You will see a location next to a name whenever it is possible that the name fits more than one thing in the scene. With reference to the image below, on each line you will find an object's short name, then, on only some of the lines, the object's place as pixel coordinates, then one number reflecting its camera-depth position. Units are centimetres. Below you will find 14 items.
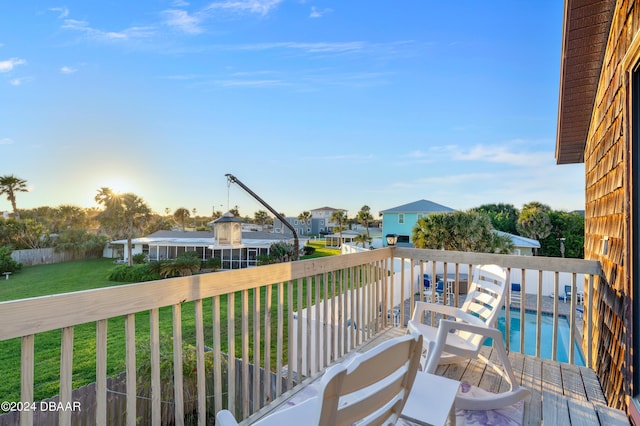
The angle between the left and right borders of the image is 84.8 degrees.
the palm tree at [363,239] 2803
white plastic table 137
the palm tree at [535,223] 2192
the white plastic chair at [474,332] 224
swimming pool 816
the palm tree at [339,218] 3472
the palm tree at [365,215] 3172
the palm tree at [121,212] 1930
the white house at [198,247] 1759
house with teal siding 2355
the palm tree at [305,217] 3653
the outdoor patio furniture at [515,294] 1123
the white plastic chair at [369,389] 93
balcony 121
